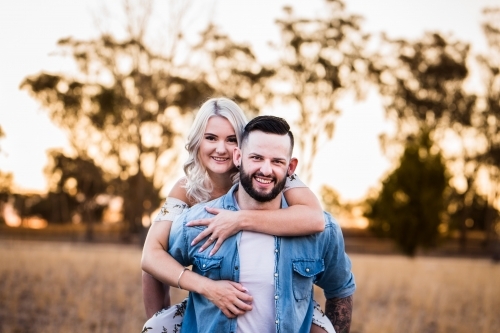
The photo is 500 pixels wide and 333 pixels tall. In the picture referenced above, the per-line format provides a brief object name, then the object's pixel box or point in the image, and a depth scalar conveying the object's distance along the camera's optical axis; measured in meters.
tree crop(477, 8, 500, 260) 28.61
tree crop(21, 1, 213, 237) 21.44
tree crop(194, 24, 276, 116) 23.05
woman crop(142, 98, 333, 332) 2.83
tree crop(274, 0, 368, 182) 23.73
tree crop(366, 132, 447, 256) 25.11
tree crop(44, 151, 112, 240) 25.88
